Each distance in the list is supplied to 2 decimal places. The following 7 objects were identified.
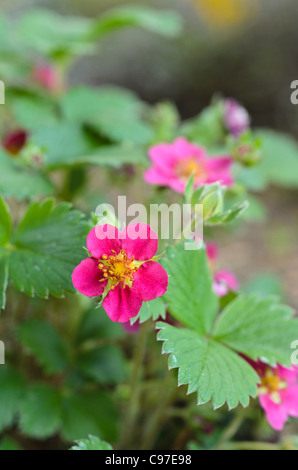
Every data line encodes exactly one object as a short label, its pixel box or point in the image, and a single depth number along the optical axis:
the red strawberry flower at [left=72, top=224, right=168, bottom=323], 0.35
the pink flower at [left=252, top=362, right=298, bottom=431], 0.38
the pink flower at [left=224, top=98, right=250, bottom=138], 0.47
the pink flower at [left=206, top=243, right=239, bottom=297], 0.41
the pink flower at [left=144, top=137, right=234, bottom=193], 0.42
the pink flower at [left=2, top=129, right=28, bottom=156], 0.47
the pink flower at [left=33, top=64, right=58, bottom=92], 0.54
